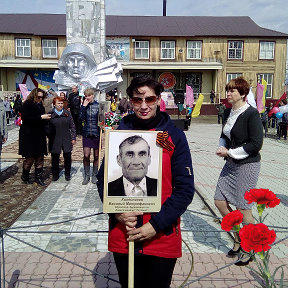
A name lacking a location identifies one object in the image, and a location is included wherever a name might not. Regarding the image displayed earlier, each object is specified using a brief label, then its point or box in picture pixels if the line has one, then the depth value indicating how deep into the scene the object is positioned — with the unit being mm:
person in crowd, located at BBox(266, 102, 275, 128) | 20103
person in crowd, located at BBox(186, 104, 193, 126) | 20703
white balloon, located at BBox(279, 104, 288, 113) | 9711
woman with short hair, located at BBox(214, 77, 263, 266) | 3473
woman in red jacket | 1999
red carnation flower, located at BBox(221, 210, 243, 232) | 1958
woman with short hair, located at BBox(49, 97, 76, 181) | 6809
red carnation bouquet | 1812
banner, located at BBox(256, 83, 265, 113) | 12356
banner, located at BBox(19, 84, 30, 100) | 14844
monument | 13602
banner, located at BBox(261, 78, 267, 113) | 12780
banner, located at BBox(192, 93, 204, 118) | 15835
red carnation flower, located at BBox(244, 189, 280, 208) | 2059
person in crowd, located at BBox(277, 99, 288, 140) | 15434
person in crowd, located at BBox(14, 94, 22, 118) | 17986
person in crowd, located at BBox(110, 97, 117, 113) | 22441
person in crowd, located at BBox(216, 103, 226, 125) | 23194
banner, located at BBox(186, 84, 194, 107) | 20602
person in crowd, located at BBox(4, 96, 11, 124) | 20128
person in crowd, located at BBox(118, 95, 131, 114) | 18061
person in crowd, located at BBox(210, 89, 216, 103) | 29892
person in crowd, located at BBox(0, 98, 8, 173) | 6591
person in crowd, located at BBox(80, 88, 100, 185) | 6648
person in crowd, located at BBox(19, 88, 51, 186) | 6316
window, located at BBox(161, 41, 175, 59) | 30625
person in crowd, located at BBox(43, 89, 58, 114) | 9383
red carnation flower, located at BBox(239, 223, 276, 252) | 1809
